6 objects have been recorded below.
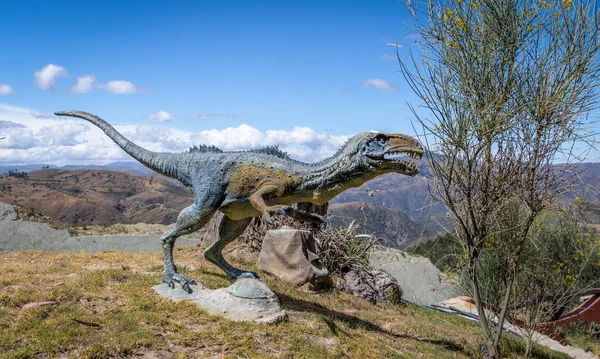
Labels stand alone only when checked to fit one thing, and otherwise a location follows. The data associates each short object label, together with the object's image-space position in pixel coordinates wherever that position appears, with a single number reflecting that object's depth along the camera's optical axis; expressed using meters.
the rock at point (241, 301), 5.77
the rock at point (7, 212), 12.53
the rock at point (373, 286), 9.68
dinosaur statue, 5.62
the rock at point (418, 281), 12.70
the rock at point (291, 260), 8.84
